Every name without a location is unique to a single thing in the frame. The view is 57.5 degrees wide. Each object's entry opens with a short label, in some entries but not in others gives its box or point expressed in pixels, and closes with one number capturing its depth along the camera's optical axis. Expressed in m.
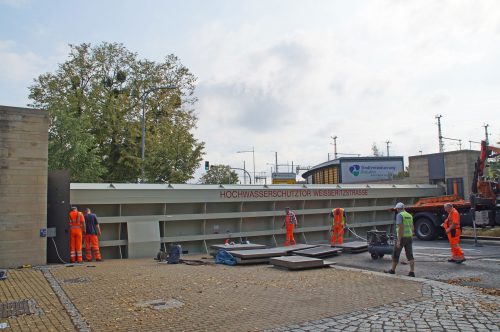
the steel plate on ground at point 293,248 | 13.79
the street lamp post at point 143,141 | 24.94
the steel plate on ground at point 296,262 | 11.24
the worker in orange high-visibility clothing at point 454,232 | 12.20
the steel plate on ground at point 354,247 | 14.66
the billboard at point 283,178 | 58.92
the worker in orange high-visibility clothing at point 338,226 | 17.50
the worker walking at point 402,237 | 10.69
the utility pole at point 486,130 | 60.57
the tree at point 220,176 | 67.44
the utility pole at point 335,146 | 84.69
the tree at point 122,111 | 27.48
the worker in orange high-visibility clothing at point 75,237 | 12.88
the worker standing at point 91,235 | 13.37
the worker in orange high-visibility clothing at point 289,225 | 17.66
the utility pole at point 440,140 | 62.65
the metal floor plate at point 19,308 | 6.67
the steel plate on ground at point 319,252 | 13.11
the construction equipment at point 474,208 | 17.38
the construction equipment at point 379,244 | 12.96
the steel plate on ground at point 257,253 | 12.58
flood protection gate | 14.55
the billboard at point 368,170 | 42.20
